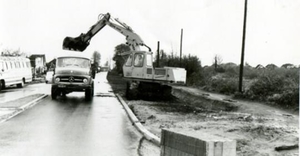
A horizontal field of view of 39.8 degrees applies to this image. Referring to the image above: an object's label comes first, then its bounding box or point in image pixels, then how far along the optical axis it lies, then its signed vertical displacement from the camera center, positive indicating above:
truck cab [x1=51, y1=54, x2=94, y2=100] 22.14 -0.98
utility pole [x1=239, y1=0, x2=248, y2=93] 25.41 +1.01
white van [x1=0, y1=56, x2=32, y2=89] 31.61 -0.98
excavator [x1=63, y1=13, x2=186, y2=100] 23.03 -0.31
